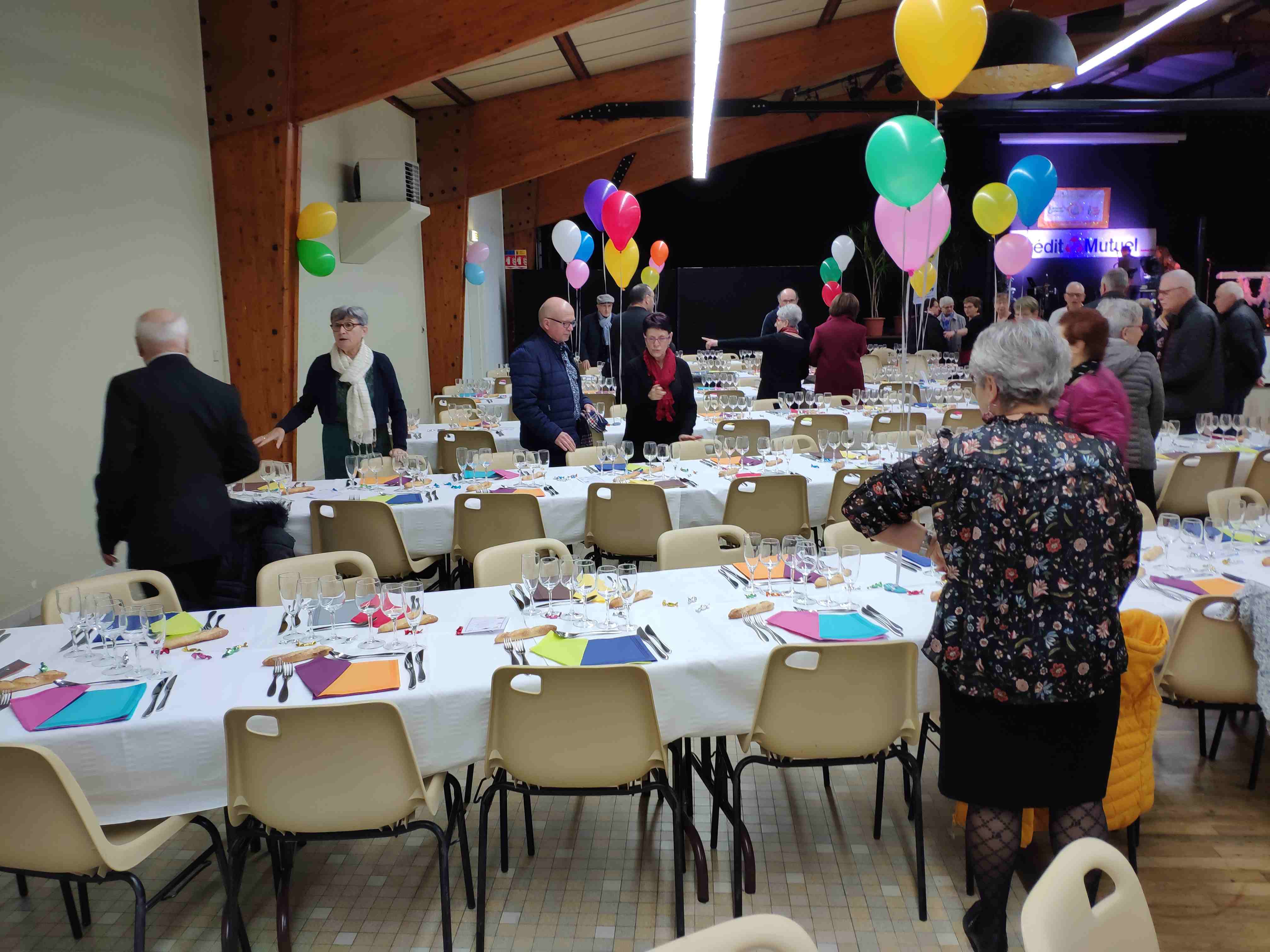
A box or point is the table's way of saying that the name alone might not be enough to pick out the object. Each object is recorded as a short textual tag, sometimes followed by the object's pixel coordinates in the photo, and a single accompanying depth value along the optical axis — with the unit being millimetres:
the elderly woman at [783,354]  7789
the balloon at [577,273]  11148
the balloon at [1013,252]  10117
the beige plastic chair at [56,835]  2031
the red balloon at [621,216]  8367
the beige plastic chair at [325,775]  2207
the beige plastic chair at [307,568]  3303
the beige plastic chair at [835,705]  2500
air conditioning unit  9289
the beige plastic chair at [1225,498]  3971
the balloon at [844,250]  13984
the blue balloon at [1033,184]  9180
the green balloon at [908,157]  5133
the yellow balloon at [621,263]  8883
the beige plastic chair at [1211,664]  2879
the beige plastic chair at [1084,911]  1287
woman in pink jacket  3500
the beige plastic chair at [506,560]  3414
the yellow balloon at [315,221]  6902
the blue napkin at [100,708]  2309
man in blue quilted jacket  5398
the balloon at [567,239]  11180
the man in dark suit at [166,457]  3326
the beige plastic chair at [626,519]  4578
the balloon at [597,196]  9812
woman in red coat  7867
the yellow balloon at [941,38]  4684
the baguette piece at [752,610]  2904
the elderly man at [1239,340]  6859
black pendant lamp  5520
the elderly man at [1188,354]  6031
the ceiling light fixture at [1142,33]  8797
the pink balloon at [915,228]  5980
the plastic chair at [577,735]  2365
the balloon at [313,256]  7195
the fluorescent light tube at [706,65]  6371
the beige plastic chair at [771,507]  4680
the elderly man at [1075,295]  7809
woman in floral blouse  2016
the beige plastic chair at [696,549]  3678
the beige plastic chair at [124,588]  3117
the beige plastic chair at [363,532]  4340
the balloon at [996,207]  9023
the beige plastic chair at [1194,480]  5359
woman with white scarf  5160
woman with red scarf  5578
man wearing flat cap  11156
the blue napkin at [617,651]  2592
